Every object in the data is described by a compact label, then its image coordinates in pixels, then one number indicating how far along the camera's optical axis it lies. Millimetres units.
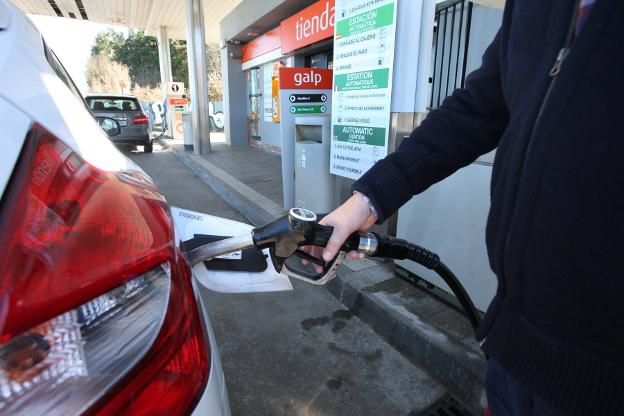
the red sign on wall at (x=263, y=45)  10738
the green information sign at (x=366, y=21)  3160
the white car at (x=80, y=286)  576
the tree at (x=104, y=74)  39531
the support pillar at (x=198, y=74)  11023
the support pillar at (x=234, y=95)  13414
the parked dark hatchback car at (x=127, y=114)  11875
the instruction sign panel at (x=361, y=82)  3260
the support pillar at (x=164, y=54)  18375
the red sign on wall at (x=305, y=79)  4594
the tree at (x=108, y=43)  40406
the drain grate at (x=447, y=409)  2186
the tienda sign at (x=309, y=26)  7668
